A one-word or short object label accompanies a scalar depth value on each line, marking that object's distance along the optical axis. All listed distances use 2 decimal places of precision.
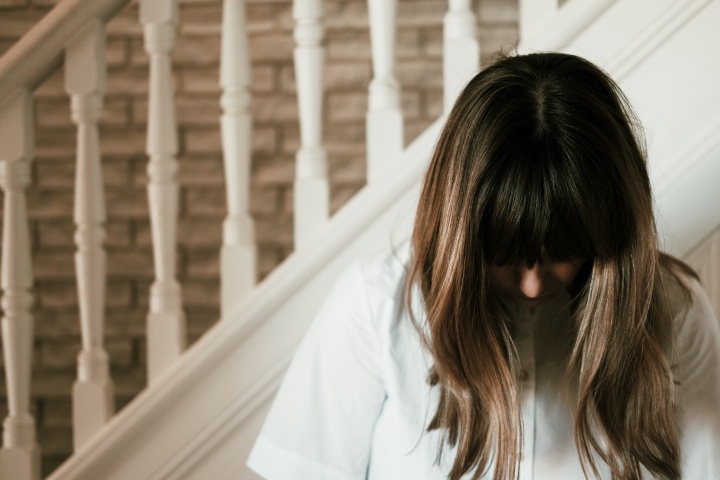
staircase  1.32
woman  0.92
